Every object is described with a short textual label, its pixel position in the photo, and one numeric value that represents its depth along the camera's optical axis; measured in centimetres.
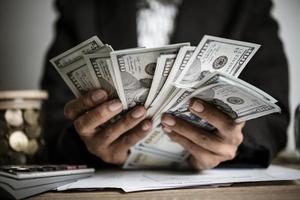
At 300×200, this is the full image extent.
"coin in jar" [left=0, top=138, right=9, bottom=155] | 73
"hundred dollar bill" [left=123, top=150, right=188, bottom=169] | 71
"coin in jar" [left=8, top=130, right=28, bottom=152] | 73
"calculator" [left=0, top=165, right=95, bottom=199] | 51
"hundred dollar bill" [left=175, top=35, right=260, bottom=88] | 54
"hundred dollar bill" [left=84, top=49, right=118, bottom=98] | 55
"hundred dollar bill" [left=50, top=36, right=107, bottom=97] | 57
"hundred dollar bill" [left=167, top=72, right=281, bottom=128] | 50
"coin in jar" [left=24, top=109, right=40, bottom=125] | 75
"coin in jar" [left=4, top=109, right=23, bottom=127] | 73
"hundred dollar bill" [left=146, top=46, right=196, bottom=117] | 52
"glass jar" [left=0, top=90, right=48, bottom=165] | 73
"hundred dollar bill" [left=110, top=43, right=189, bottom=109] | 52
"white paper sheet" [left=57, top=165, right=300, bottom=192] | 54
